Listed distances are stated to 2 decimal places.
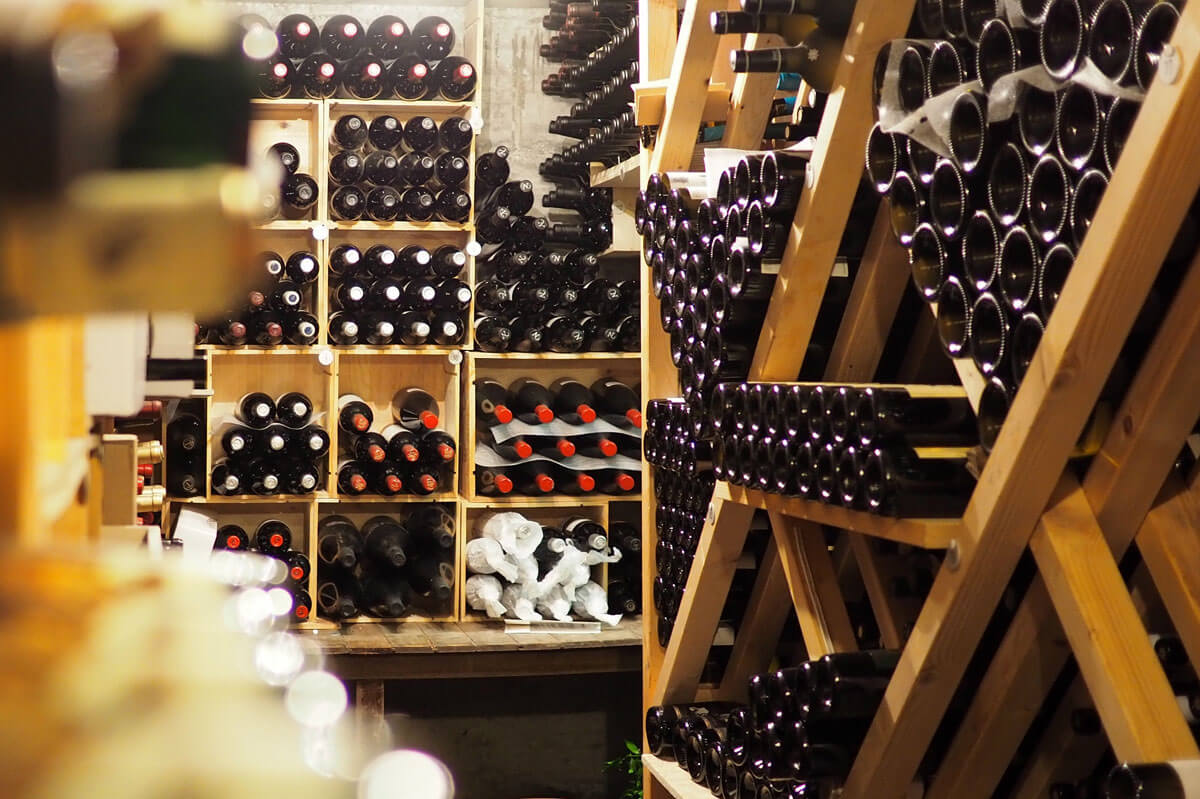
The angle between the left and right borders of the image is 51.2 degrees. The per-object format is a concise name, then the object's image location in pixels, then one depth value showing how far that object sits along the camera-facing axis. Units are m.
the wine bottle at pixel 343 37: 4.79
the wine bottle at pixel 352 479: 4.68
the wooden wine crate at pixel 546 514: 4.83
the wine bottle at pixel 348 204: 4.77
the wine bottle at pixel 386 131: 4.84
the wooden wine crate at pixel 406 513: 4.79
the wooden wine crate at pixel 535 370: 4.85
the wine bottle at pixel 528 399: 4.99
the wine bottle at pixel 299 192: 4.74
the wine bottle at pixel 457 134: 4.79
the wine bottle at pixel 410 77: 4.80
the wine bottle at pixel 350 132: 4.83
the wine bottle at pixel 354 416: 4.82
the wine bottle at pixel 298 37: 4.75
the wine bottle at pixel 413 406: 5.00
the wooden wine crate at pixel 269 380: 4.77
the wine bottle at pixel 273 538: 4.76
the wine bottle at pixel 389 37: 4.79
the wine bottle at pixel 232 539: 4.73
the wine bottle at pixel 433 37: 4.79
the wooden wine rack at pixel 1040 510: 1.49
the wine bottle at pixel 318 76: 4.77
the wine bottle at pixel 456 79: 4.83
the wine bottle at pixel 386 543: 4.66
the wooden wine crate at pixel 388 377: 5.06
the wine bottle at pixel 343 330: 4.71
